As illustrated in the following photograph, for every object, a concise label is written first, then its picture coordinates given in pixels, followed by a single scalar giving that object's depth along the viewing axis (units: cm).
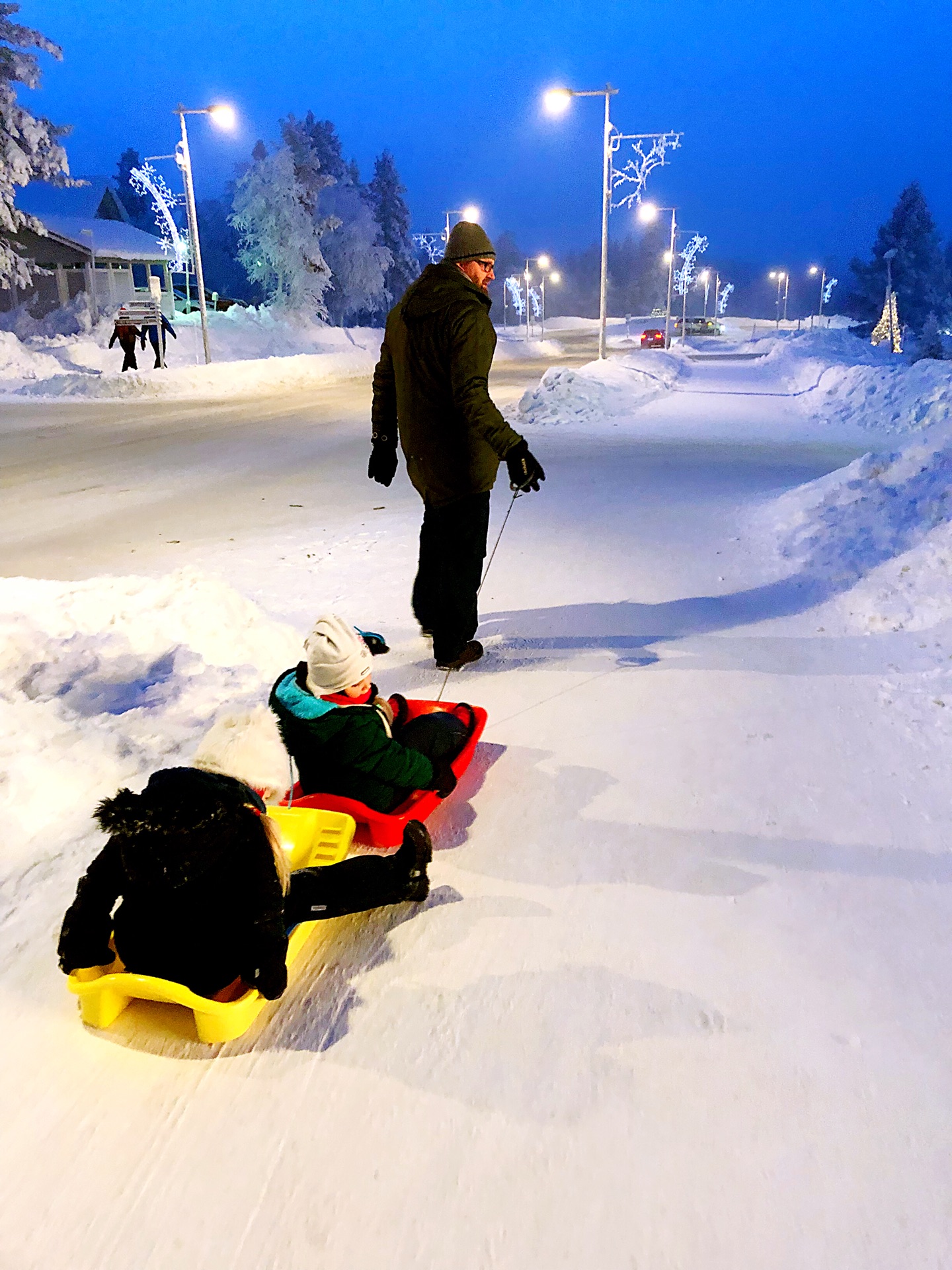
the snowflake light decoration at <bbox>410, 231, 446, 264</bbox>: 5484
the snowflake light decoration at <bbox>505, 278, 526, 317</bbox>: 8904
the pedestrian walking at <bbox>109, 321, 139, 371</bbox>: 2438
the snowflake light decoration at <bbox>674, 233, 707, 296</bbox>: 6694
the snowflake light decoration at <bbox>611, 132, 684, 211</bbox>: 2097
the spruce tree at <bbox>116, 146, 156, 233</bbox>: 8050
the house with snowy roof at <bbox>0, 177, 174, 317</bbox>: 3825
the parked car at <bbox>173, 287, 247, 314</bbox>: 5094
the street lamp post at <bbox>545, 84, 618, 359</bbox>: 2070
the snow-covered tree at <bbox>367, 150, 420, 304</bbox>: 6500
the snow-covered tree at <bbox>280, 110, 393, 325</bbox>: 5281
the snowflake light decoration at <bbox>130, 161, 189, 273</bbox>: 3928
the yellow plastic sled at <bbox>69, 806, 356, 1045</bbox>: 226
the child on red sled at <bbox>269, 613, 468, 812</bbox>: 295
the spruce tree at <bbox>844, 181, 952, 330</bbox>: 7106
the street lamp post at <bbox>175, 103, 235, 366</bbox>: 2294
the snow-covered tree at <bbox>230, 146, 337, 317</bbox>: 4834
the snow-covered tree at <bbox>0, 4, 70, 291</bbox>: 2647
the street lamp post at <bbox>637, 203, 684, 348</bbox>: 2561
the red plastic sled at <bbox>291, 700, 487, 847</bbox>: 312
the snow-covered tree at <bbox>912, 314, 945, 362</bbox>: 5502
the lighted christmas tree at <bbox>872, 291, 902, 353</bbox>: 5903
